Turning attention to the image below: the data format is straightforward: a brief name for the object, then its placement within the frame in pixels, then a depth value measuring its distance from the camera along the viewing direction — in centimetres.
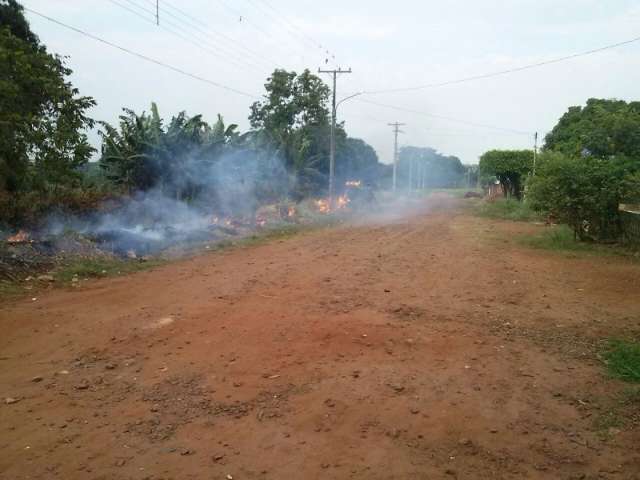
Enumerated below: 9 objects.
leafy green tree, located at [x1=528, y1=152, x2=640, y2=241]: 1366
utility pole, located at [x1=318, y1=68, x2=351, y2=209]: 2578
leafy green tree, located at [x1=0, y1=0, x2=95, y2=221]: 1070
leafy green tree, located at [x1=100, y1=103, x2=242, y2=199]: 1516
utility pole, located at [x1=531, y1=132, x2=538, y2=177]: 2920
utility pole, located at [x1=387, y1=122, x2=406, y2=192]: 4675
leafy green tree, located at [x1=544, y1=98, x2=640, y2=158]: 1844
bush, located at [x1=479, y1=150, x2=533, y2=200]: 3146
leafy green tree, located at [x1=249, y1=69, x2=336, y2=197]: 2900
